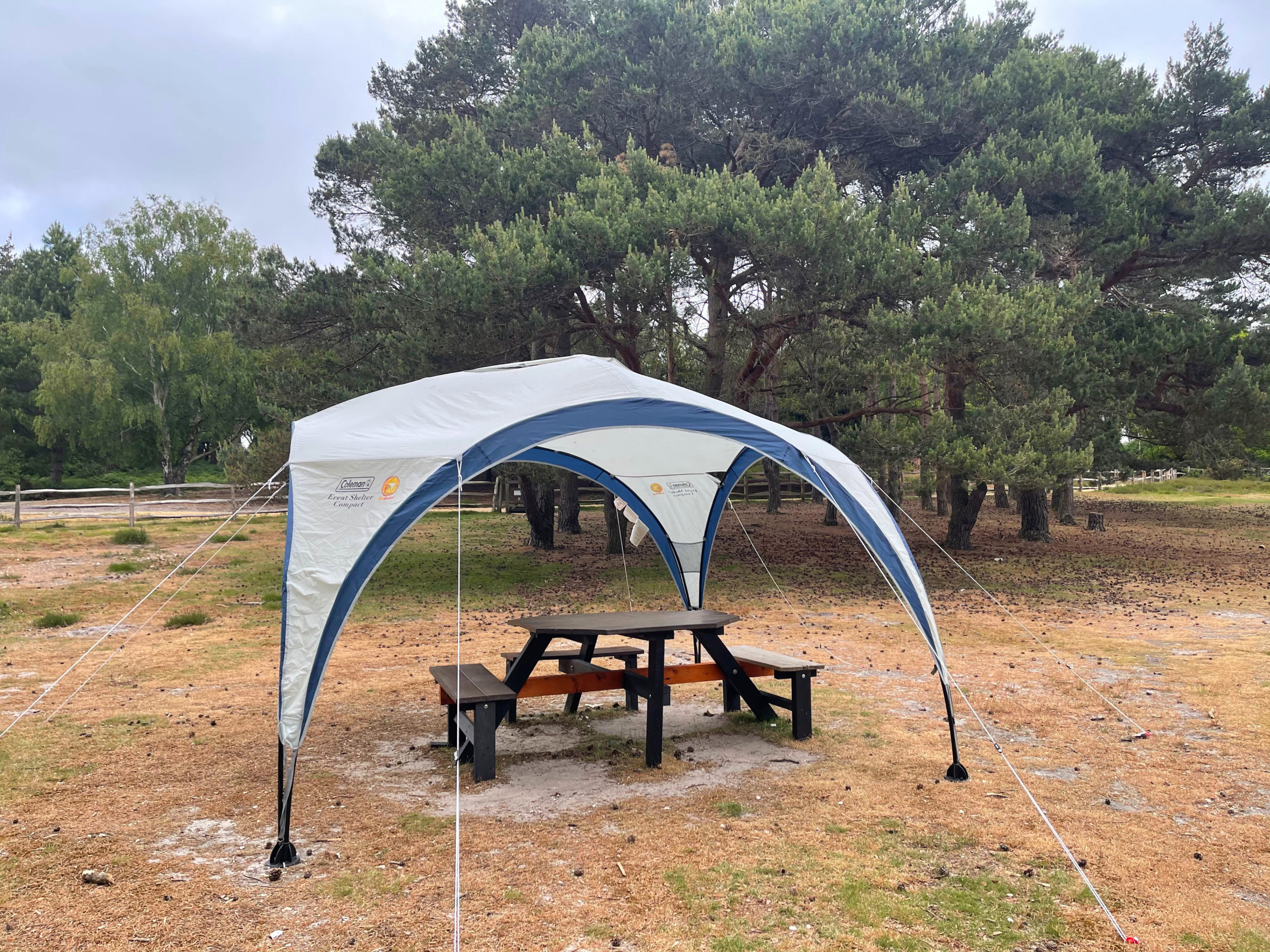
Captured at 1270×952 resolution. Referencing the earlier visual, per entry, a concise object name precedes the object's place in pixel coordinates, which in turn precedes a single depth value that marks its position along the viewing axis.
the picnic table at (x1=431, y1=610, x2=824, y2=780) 4.80
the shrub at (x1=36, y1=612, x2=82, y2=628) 9.03
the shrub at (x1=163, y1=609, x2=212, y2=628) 9.50
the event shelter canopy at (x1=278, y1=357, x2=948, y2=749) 4.14
